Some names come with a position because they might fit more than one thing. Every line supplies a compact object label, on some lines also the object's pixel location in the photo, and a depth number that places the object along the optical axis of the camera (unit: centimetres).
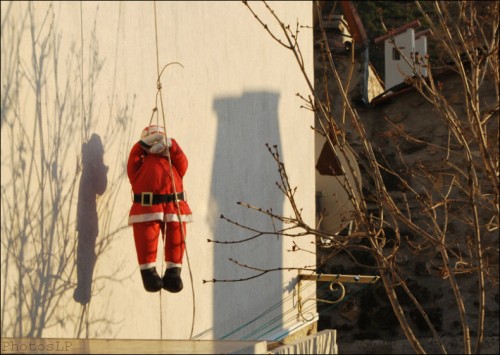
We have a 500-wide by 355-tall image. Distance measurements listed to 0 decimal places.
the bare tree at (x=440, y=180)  1138
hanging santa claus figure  1209
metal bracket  1741
